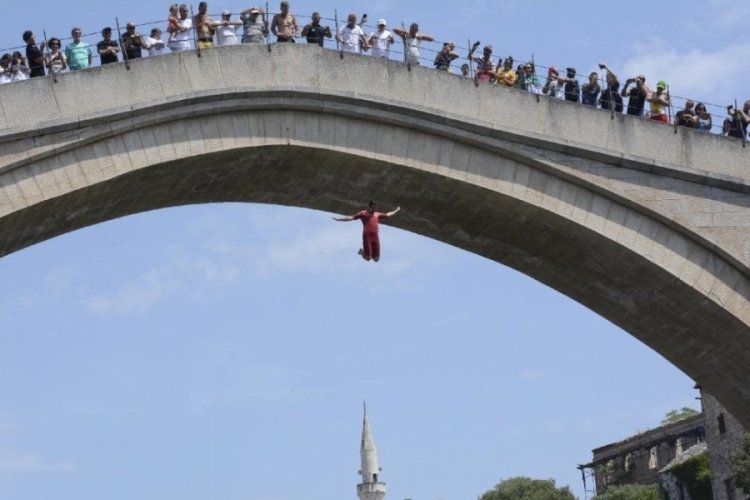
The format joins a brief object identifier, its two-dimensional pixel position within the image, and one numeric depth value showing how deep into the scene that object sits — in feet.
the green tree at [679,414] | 362.45
